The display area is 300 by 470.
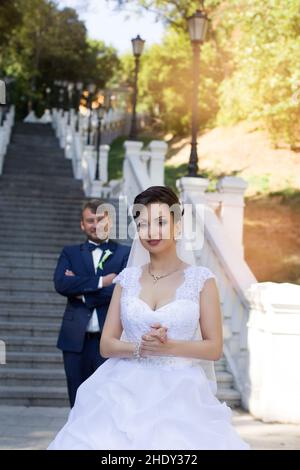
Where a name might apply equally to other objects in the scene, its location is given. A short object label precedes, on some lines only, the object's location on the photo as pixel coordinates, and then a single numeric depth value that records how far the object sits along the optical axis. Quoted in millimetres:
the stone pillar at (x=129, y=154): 17244
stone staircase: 10000
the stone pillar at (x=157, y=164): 16992
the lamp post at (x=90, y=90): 31073
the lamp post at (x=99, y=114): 24459
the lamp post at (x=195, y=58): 14445
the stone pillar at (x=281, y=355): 8656
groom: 6324
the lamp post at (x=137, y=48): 21172
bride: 3732
